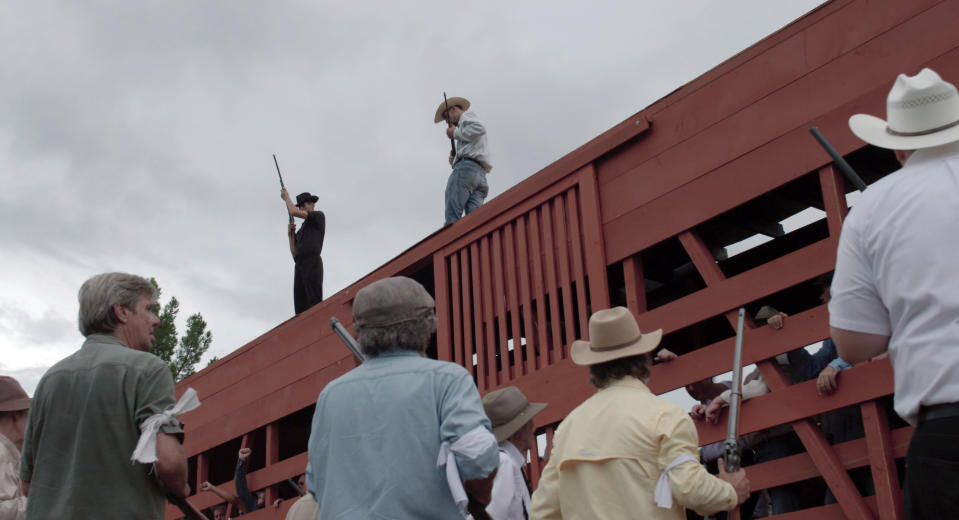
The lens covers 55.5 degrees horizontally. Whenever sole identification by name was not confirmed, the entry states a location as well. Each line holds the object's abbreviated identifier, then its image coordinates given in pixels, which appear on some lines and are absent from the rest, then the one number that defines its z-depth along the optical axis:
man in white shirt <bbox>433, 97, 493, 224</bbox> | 7.51
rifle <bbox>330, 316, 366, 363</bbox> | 3.32
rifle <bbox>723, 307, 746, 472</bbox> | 2.92
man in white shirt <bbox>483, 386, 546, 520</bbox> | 3.17
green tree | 31.25
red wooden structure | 3.80
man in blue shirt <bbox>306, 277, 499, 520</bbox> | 2.21
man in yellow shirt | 2.63
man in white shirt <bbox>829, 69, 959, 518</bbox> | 1.70
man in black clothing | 8.76
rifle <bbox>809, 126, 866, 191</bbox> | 2.61
